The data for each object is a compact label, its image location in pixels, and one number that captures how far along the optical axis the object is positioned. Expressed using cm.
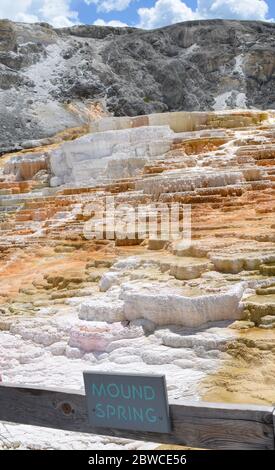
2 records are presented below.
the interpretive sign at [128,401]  500
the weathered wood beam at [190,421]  493
